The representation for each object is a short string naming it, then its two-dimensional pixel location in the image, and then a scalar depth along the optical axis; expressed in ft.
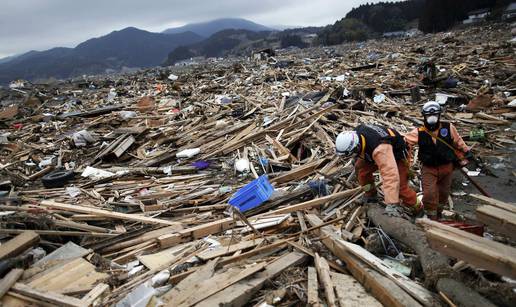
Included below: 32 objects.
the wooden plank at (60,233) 14.44
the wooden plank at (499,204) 10.51
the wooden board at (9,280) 11.17
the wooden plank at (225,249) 12.54
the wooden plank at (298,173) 19.66
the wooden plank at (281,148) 23.03
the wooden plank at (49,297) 10.53
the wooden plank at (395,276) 8.83
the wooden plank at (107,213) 15.78
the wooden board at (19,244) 12.83
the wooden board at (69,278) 11.64
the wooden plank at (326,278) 9.43
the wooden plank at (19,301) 10.85
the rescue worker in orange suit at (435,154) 14.10
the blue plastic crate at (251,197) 16.33
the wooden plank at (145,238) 14.38
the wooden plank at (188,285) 10.17
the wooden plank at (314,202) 15.24
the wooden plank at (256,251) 12.07
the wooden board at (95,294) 10.74
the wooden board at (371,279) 8.84
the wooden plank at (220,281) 10.05
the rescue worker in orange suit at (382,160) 12.88
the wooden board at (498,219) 9.67
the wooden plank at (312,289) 9.45
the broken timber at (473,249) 7.84
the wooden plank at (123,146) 26.81
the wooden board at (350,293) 9.40
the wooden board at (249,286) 9.79
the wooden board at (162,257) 12.64
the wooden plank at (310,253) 11.09
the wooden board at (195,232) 14.15
